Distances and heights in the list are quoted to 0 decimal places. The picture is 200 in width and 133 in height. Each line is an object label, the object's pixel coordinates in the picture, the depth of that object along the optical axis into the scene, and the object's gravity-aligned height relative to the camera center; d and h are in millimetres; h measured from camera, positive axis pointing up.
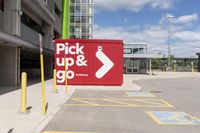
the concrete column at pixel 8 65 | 10200 +183
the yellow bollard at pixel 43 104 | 5140 -1156
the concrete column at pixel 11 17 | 9902 +3076
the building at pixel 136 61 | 25931 +1054
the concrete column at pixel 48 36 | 16737 +3307
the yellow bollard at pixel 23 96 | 4947 -849
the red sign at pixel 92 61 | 11629 +472
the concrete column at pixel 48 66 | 17909 +138
